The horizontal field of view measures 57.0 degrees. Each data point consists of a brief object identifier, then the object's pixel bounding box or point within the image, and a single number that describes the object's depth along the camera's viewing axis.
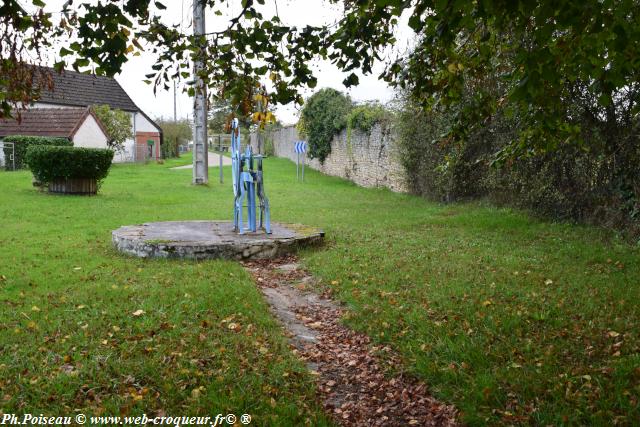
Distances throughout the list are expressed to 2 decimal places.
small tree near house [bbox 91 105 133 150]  36.56
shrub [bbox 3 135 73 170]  28.52
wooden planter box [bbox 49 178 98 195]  16.73
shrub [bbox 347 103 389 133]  21.97
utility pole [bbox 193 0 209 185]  20.20
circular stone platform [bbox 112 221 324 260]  8.65
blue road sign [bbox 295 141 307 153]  25.73
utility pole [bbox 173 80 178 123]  58.02
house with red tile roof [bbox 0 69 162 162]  32.50
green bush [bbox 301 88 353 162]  27.86
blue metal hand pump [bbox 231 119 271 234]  9.55
